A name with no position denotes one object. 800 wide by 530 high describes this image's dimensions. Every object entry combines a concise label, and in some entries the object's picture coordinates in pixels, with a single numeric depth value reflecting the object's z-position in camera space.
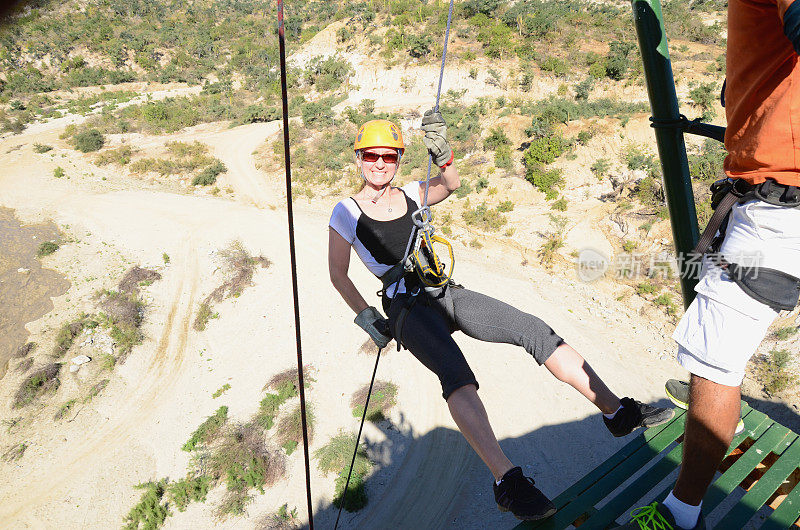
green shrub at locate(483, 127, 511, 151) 16.62
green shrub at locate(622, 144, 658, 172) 13.82
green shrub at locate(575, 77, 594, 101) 18.94
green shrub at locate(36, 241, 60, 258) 13.94
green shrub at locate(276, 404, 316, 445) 8.39
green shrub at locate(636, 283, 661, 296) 10.56
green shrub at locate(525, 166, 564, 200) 14.32
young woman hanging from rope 2.89
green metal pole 2.85
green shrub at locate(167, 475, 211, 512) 7.51
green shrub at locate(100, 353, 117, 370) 10.27
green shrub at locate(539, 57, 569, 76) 20.36
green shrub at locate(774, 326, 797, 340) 8.80
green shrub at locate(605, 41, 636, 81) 19.12
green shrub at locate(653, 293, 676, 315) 10.04
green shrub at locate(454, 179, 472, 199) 14.94
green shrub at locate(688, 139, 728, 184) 12.59
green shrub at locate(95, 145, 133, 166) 19.80
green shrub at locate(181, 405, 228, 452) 8.45
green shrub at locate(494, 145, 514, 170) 15.67
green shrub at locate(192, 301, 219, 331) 11.30
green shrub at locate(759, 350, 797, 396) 8.12
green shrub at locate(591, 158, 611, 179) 14.45
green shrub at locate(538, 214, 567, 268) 12.27
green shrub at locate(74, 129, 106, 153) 21.06
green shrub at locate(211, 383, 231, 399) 9.45
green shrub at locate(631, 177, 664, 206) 12.41
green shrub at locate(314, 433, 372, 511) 7.42
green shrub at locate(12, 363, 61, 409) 9.55
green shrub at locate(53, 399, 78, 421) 9.29
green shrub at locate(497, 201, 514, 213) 13.99
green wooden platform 2.94
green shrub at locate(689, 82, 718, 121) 15.84
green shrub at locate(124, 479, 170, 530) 7.24
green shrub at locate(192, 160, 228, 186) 18.02
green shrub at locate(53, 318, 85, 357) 10.62
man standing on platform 1.75
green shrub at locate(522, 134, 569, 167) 15.08
